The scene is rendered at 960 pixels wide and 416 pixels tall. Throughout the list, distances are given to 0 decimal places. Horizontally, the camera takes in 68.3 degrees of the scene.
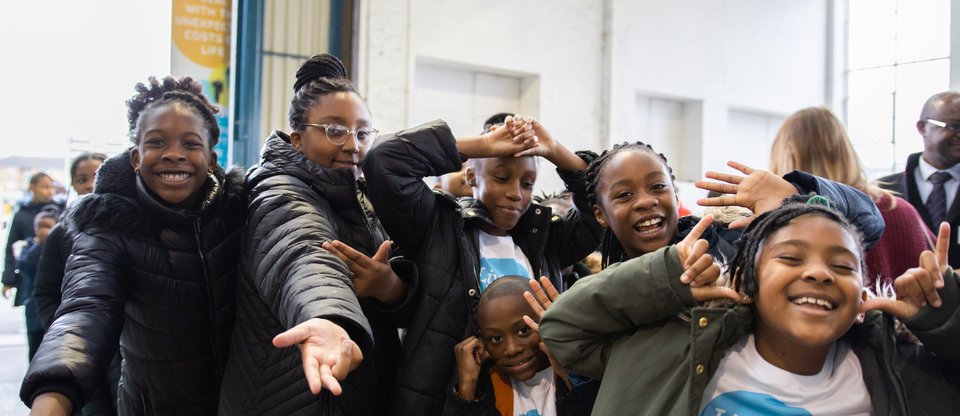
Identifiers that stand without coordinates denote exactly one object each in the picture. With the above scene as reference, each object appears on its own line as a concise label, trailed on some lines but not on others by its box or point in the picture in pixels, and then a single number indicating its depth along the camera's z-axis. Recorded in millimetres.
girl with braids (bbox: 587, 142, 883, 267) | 1793
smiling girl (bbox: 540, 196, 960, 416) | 1405
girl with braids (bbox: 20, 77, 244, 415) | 1744
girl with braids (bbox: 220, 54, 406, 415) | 1351
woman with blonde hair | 2467
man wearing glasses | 3137
